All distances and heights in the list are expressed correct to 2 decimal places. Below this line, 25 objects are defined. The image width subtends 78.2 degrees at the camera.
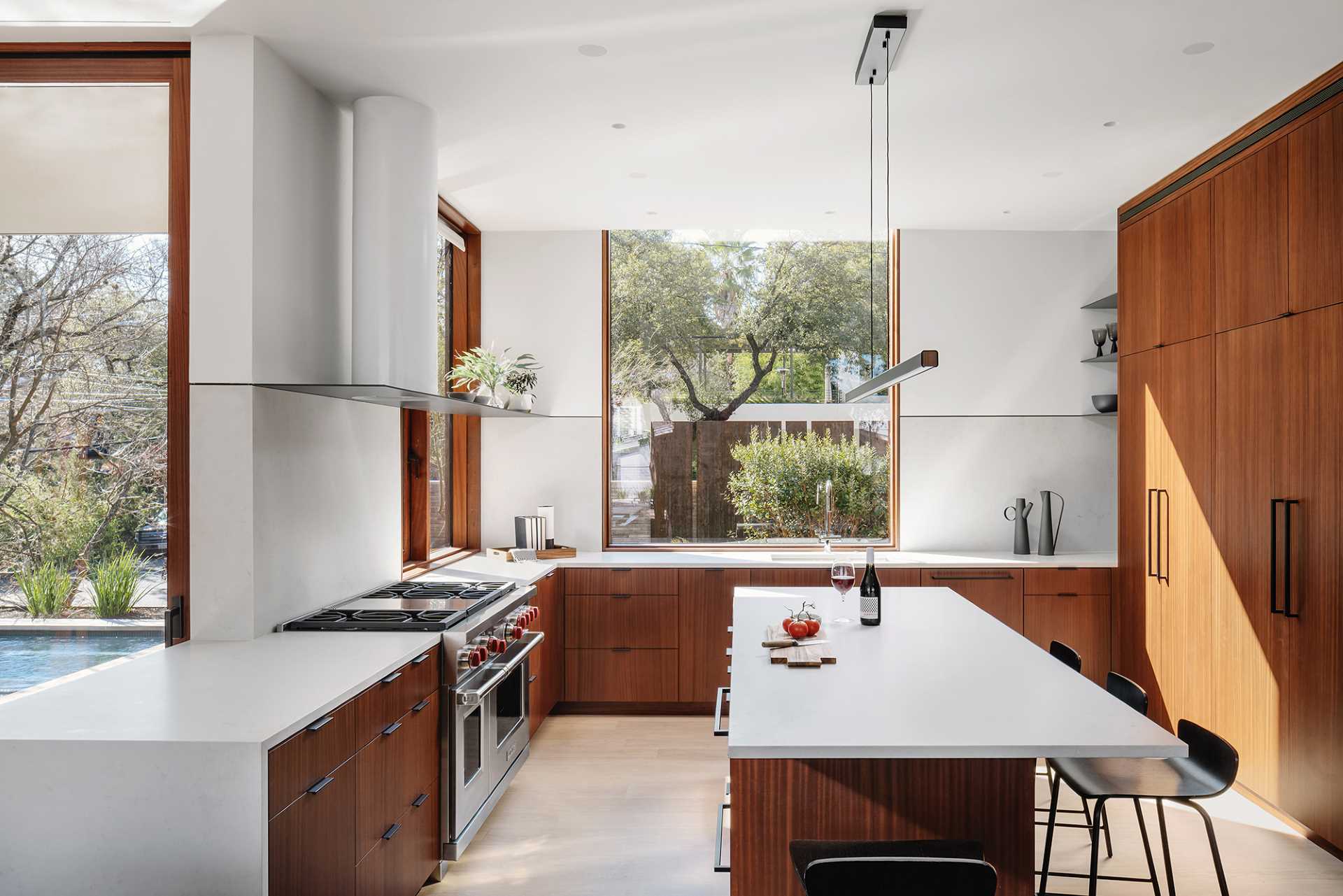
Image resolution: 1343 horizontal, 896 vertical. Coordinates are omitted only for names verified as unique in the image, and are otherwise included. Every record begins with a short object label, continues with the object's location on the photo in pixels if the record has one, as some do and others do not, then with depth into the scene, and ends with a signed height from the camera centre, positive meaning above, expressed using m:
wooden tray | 4.86 -0.60
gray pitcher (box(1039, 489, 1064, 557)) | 4.97 -0.48
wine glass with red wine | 2.96 -0.45
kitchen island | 1.76 -0.63
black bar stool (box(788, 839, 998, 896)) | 1.53 -0.79
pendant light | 2.60 +1.35
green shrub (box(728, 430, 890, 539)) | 5.32 -0.21
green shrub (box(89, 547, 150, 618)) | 2.63 -0.42
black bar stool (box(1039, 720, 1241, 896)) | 2.27 -0.94
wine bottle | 2.99 -0.55
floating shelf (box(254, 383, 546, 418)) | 2.76 +0.21
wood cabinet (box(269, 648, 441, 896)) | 1.89 -0.92
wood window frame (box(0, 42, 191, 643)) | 2.71 +1.03
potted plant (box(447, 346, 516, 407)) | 4.33 +0.43
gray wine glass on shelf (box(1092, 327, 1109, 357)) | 5.00 +0.69
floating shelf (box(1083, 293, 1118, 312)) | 5.00 +0.91
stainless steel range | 2.87 -0.83
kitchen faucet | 5.25 -0.34
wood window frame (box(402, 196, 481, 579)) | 5.12 +0.15
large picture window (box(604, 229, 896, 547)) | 5.30 +0.40
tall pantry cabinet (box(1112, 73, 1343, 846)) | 3.04 -0.03
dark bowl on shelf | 5.01 +0.29
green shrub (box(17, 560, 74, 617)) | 2.52 -0.42
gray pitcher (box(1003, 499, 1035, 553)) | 4.99 -0.48
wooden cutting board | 2.43 -0.62
